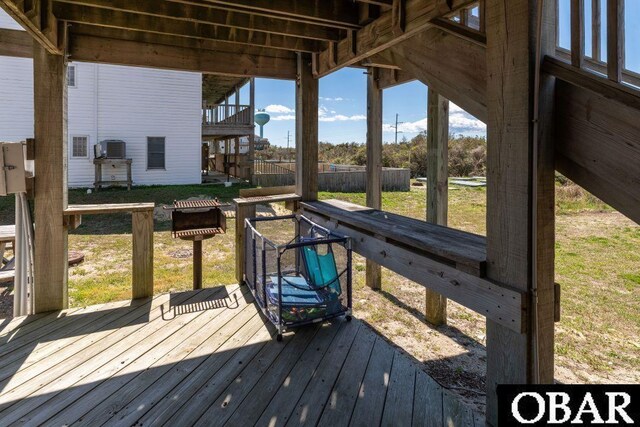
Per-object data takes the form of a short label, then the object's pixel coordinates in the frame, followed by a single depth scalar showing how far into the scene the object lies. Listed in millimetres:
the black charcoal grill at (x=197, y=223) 3900
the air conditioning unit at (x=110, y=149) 12492
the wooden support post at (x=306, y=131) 4172
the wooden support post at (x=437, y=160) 3914
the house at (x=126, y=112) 11891
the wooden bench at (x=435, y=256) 1848
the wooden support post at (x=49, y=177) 3186
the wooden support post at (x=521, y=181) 1659
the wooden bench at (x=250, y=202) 4125
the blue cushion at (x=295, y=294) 3183
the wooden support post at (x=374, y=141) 4824
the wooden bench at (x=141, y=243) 3654
